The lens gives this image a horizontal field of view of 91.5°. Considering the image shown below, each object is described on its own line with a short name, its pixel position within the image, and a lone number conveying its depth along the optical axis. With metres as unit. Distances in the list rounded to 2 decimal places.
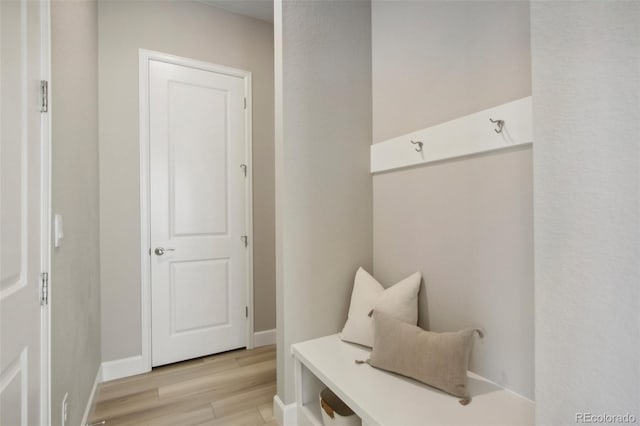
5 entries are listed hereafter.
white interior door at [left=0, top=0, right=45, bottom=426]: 0.79
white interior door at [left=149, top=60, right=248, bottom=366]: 2.40
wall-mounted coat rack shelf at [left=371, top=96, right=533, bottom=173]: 1.19
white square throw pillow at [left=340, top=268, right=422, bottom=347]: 1.55
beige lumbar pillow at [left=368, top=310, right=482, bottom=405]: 1.21
